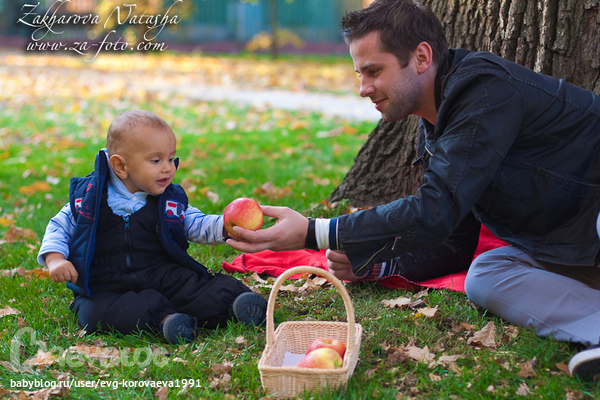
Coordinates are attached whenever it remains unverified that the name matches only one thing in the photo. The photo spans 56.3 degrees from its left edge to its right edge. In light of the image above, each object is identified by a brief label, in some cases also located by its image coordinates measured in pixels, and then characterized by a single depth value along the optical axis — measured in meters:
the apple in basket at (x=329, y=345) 2.33
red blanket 3.67
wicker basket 2.15
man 2.42
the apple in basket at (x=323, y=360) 2.20
